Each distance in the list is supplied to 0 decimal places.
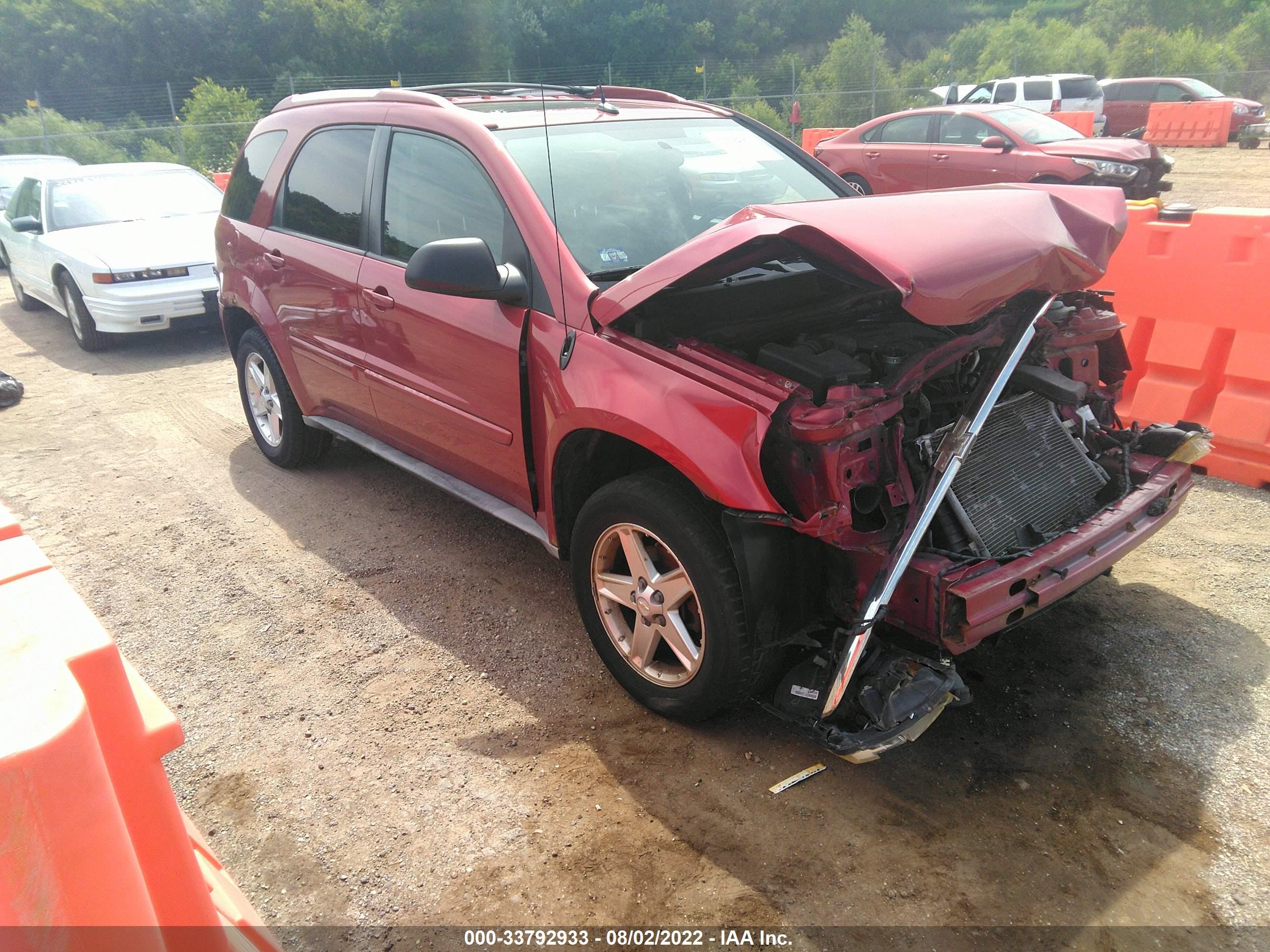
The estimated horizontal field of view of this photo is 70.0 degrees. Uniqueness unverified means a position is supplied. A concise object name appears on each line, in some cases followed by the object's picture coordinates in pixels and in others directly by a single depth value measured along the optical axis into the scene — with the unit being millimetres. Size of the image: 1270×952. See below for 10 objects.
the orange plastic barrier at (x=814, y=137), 16641
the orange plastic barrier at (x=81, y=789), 1191
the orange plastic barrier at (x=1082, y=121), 17344
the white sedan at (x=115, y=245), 8398
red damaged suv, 2643
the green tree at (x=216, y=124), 22250
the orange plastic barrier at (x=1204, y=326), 4500
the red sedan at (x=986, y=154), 11859
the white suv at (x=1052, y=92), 20422
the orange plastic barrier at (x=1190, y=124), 21109
